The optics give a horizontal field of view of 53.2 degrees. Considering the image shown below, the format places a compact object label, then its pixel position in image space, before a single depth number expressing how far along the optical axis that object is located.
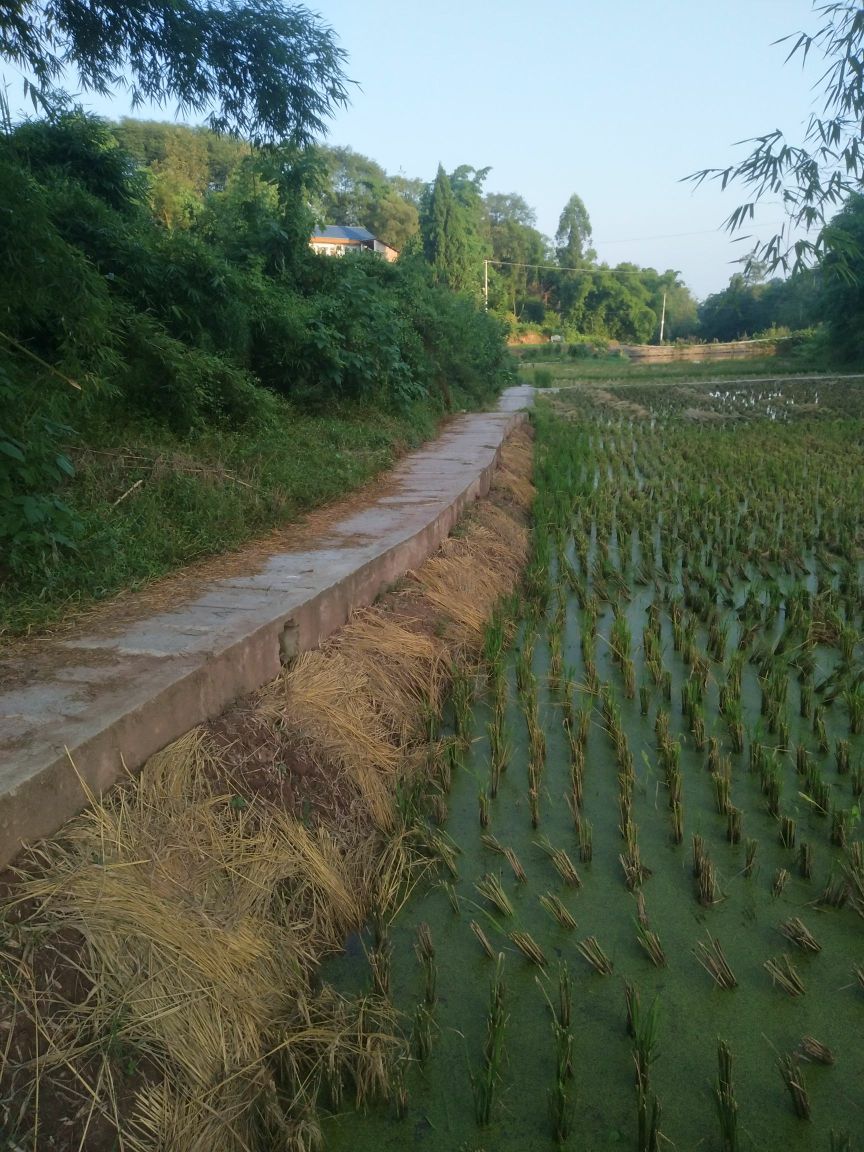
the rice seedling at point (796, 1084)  1.88
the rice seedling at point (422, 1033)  2.09
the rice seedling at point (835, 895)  2.55
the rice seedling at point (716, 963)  2.27
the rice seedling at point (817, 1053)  2.01
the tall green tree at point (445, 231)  37.09
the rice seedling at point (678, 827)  2.95
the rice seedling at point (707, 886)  2.61
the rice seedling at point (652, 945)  2.37
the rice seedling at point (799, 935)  2.38
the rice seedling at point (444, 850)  2.83
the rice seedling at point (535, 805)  3.10
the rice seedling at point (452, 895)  2.64
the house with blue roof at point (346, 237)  37.00
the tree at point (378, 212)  45.06
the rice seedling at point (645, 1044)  1.94
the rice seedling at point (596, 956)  2.33
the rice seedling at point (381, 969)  2.26
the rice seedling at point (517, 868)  2.77
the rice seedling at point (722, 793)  3.09
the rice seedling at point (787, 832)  2.88
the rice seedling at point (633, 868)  2.71
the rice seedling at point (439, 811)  3.15
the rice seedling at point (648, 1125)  1.82
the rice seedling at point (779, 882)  2.62
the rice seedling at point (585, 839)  2.88
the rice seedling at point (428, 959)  2.27
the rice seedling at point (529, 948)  2.38
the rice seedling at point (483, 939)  2.43
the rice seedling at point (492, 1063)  1.91
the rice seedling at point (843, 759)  3.36
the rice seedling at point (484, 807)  3.10
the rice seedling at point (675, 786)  3.13
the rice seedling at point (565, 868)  2.73
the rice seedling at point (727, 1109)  1.79
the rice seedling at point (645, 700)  3.94
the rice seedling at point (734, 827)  2.93
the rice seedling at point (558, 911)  2.53
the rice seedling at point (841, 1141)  1.65
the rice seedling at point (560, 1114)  1.86
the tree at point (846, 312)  22.64
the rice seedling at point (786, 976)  2.23
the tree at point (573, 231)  57.59
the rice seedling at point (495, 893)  2.59
